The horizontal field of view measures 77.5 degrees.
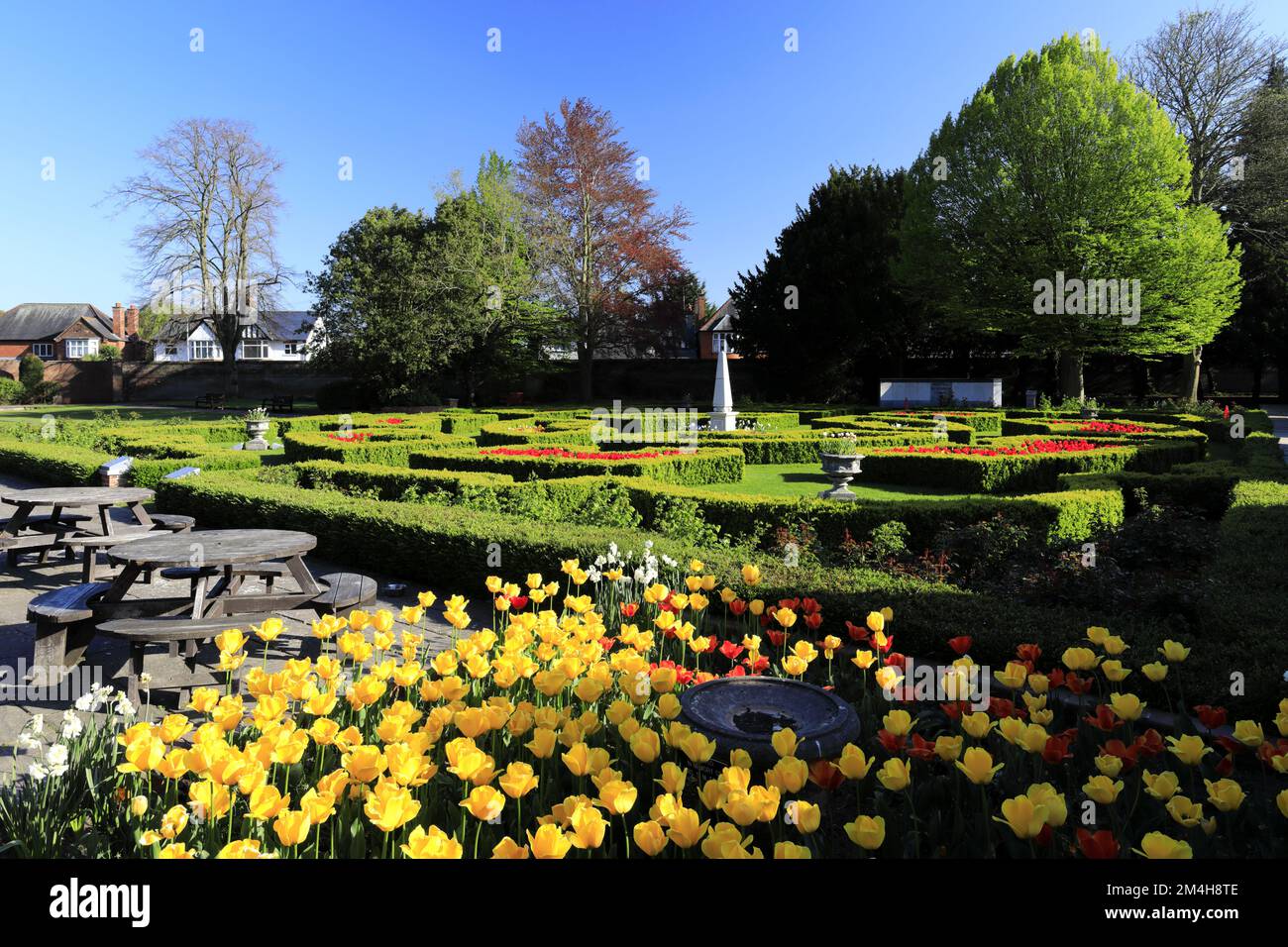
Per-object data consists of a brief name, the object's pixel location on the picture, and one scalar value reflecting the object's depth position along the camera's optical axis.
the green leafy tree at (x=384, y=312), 30.55
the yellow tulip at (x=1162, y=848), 1.73
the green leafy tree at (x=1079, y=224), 25.55
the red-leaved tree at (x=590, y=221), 35.00
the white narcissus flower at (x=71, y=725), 2.72
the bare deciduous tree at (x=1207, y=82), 29.25
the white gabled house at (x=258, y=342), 65.12
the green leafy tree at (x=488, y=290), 32.09
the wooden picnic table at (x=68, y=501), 7.54
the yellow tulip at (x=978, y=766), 2.11
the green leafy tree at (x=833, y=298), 33.53
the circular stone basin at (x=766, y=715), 2.90
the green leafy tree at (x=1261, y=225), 29.81
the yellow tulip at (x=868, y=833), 1.79
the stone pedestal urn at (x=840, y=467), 11.86
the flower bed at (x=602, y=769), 1.99
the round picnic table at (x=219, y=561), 4.91
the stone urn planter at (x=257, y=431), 19.91
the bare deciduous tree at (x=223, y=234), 38.41
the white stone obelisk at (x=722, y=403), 20.00
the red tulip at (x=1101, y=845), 1.75
